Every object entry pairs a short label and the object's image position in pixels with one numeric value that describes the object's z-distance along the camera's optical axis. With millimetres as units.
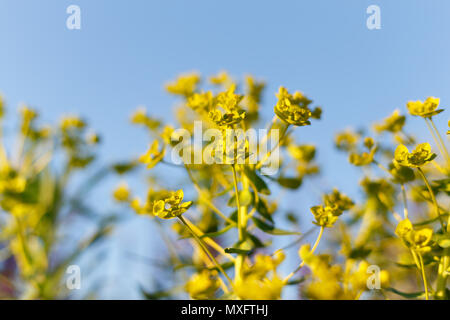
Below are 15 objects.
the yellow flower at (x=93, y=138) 974
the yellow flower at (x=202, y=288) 556
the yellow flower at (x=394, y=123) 619
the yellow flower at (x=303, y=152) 655
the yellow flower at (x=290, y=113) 550
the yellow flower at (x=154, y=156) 598
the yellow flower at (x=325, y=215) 541
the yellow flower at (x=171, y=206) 531
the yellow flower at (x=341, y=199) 579
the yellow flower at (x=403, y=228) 532
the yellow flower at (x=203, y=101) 594
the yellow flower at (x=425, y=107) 562
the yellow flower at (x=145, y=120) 720
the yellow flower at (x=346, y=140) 676
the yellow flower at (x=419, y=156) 537
